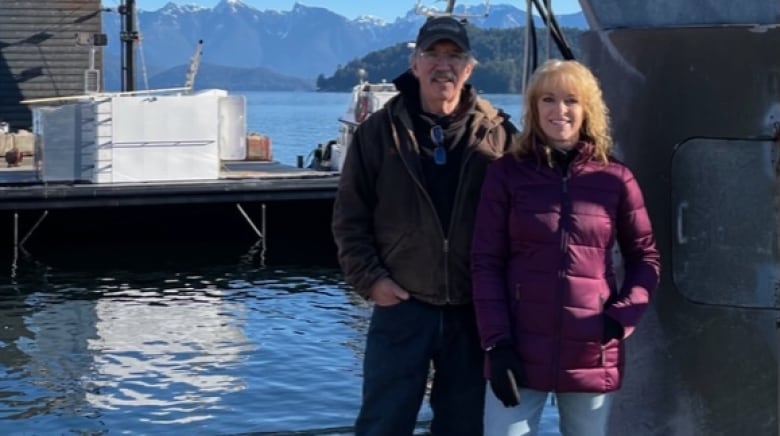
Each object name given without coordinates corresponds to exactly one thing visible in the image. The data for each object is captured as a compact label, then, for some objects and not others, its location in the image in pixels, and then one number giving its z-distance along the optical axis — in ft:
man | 13.52
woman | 12.05
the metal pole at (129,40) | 92.22
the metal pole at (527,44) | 14.14
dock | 62.69
